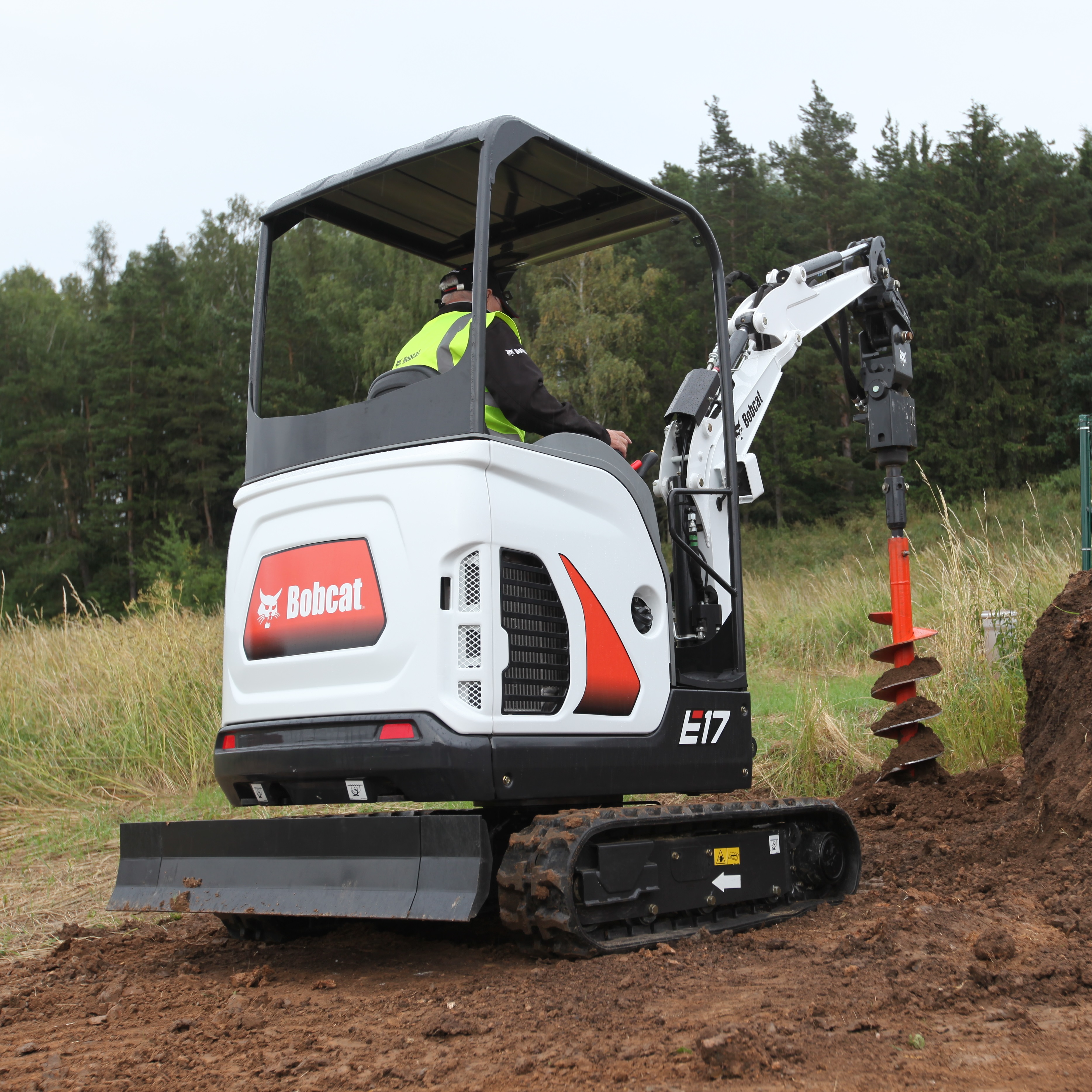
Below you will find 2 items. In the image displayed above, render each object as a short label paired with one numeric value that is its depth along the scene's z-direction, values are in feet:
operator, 12.39
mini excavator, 11.04
